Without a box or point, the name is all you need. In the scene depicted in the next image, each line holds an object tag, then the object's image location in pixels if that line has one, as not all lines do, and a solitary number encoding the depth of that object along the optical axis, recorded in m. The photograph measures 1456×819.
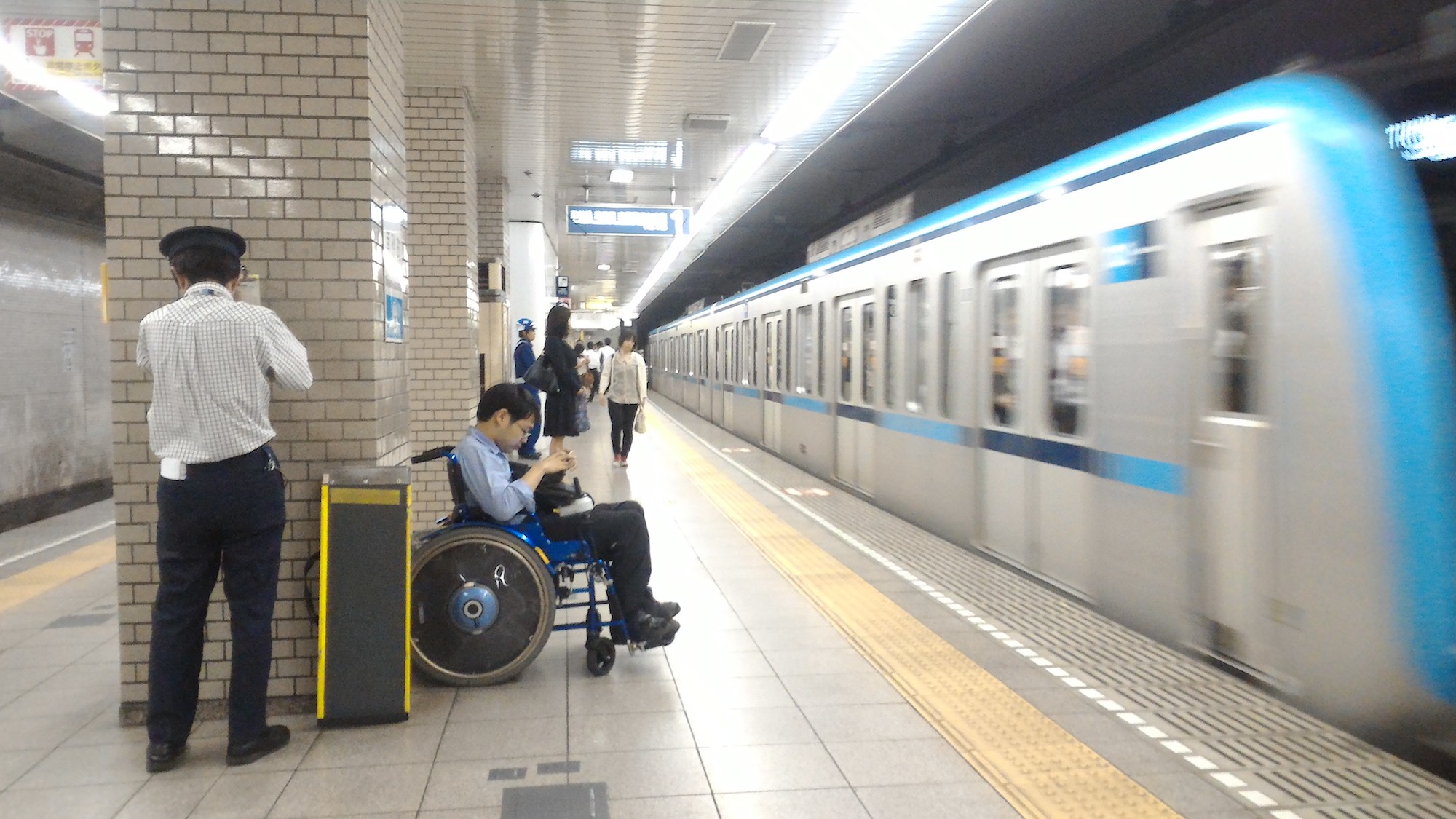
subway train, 3.22
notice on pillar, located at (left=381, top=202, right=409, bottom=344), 4.15
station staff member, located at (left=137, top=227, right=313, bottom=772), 3.23
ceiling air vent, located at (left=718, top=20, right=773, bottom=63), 7.11
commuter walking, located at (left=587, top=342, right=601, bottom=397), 20.10
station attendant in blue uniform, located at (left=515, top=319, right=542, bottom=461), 9.88
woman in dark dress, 8.38
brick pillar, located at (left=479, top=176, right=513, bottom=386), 11.65
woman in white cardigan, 11.38
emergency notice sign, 6.14
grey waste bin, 3.58
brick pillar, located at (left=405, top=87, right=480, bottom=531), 8.81
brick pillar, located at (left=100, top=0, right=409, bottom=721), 3.68
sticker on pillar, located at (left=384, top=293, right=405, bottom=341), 4.14
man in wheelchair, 4.03
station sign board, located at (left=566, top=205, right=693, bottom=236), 12.20
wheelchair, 3.94
